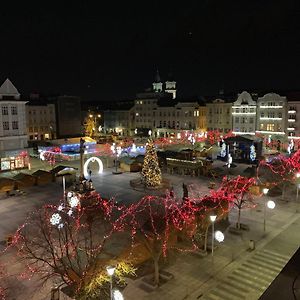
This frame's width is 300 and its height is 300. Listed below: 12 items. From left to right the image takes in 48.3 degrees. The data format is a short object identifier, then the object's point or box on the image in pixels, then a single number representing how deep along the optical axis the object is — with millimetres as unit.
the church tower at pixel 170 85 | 134750
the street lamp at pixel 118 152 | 48184
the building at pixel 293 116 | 73806
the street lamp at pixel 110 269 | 13209
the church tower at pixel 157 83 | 135338
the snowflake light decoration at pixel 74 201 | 29031
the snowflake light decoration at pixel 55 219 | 24550
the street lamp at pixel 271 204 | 27736
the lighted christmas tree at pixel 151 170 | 37188
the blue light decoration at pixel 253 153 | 55938
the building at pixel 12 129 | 48938
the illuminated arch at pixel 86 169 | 43500
